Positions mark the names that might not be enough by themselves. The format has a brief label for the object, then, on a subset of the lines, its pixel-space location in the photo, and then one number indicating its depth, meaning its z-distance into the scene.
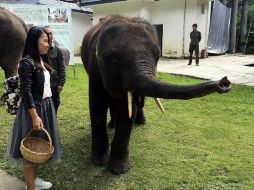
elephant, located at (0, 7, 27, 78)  4.19
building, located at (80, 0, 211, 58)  9.92
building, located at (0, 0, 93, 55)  11.51
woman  2.08
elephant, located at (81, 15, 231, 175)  1.89
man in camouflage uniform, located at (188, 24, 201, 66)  8.74
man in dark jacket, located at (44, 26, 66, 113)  2.89
